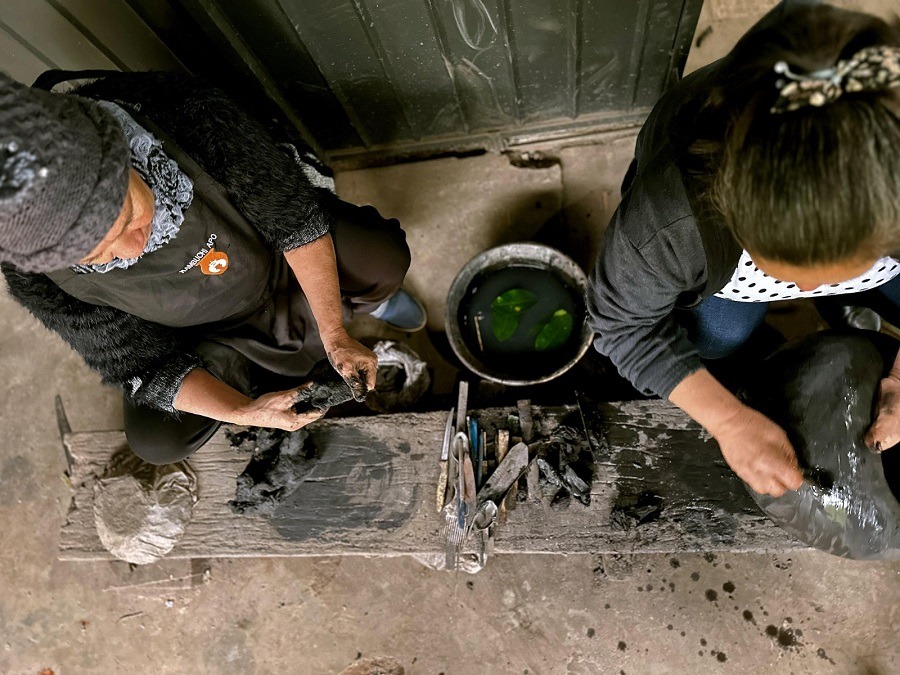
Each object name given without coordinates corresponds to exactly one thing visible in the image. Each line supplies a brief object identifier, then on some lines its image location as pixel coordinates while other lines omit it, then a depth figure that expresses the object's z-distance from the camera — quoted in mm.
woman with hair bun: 796
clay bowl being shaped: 1384
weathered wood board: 1774
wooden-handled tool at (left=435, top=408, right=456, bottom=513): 1900
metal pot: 2068
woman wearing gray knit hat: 1054
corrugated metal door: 1740
